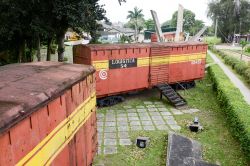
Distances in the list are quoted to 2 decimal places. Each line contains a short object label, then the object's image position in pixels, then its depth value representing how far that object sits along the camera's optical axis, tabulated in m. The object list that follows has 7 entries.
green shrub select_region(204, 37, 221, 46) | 46.25
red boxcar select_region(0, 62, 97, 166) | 2.49
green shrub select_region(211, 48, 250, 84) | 13.92
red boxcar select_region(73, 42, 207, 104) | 9.61
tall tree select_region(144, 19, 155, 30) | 66.79
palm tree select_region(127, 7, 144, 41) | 49.21
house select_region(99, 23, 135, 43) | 47.50
